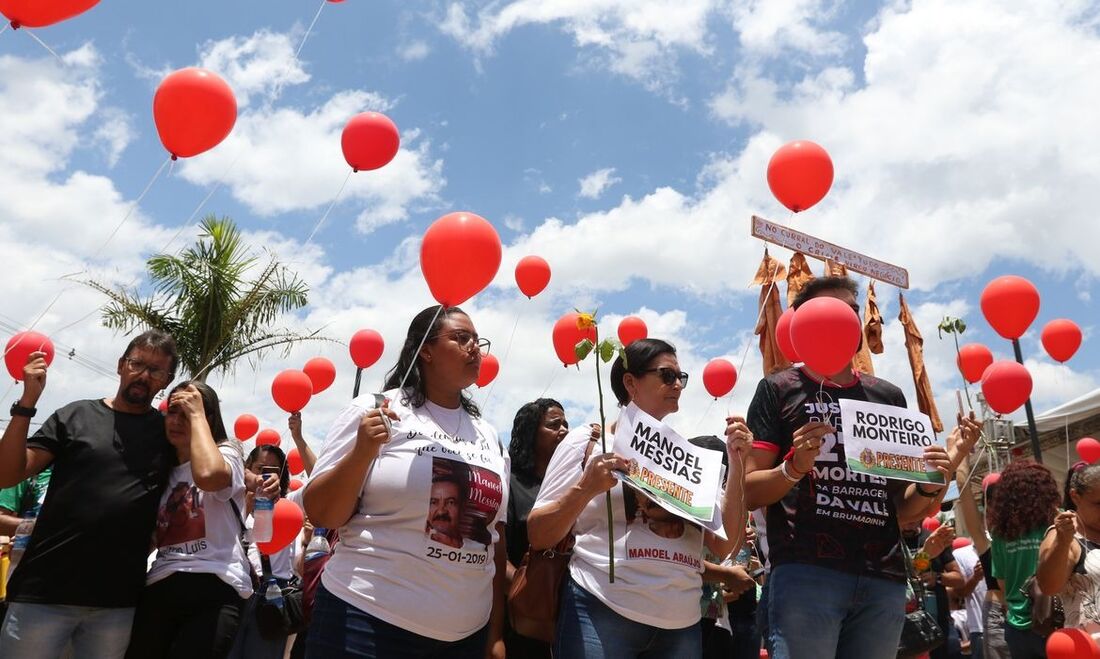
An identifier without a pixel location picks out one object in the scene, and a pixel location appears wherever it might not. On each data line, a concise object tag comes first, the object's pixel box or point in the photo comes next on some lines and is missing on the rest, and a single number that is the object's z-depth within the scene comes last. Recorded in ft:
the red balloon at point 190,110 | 14.20
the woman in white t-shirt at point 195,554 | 10.84
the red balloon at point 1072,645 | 12.34
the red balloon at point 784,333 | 13.66
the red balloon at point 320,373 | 27.17
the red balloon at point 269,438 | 33.10
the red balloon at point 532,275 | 25.26
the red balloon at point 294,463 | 30.64
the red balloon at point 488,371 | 28.17
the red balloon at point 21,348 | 19.16
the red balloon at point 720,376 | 29.63
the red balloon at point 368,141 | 19.39
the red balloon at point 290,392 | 23.34
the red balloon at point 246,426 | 34.78
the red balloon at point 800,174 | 19.52
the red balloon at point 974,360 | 27.71
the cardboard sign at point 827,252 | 26.22
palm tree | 37.65
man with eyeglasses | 10.32
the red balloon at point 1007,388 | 20.31
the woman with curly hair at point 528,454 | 12.82
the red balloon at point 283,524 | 16.87
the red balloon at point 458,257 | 12.23
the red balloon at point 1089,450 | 32.17
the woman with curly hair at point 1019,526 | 14.84
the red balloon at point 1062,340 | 27.61
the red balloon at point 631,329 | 27.86
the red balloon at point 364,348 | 25.89
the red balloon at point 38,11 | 10.20
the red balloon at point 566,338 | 25.49
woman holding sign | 8.96
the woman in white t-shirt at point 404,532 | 8.03
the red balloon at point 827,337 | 10.45
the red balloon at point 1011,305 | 22.40
